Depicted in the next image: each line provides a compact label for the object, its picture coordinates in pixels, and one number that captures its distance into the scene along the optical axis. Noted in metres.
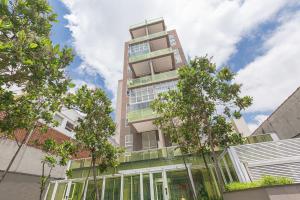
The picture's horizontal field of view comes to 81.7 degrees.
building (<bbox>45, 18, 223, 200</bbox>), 12.05
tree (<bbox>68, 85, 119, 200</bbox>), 9.89
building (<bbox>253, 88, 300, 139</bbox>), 14.09
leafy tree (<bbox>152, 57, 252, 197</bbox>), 9.55
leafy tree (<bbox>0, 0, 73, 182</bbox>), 5.99
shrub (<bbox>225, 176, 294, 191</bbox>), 6.34
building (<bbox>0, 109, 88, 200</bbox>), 12.32
